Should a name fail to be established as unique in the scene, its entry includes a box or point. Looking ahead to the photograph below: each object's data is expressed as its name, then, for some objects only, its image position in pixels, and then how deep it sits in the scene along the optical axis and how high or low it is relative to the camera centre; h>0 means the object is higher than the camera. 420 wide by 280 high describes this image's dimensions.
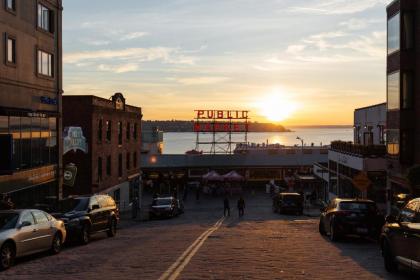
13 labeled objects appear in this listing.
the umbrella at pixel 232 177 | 69.56 -3.99
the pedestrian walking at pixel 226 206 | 45.78 -4.76
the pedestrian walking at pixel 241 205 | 44.72 -4.52
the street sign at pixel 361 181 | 28.88 -1.85
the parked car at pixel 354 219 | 20.80 -2.60
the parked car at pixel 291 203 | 46.56 -4.58
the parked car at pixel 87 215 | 21.80 -2.69
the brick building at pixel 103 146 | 44.94 -0.47
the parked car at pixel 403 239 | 12.03 -1.99
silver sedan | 15.54 -2.48
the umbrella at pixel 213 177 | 69.69 -4.01
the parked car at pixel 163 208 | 43.34 -4.58
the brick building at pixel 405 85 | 34.09 +2.99
